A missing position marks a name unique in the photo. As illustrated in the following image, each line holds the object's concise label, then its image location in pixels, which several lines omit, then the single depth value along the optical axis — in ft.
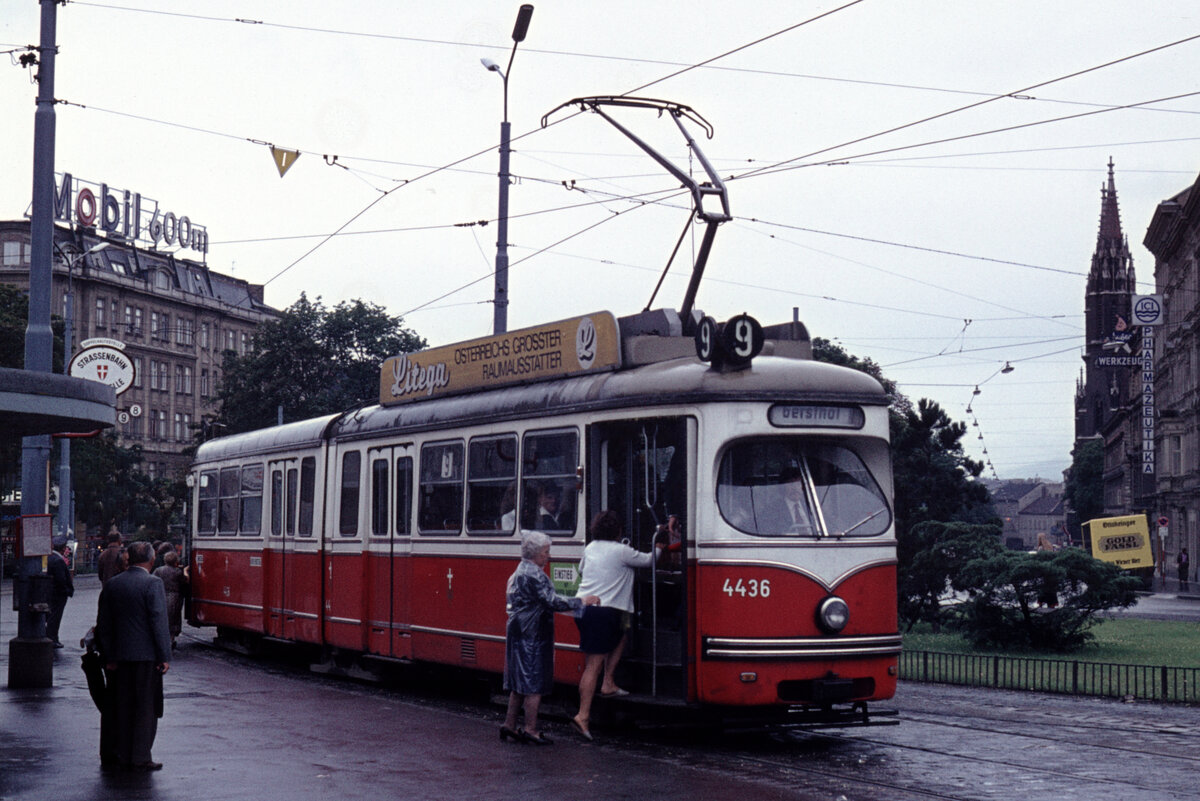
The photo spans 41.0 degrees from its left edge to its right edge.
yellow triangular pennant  73.41
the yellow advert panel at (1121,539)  112.88
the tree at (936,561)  85.30
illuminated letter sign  247.91
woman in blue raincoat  39.11
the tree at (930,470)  94.27
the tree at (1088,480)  458.09
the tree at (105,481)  210.59
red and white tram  38.60
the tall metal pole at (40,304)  54.95
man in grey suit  36.14
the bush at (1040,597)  79.92
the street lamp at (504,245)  76.07
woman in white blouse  39.96
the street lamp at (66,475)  125.49
